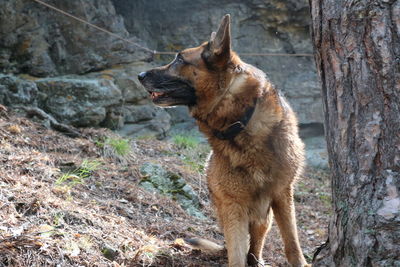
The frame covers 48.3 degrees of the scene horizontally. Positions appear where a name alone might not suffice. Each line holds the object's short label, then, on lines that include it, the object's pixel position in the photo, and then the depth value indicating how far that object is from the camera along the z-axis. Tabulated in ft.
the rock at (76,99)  26.35
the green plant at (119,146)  22.34
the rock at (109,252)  11.33
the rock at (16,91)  24.54
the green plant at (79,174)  15.57
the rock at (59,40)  26.78
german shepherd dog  12.19
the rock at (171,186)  19.31
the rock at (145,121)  29.78
